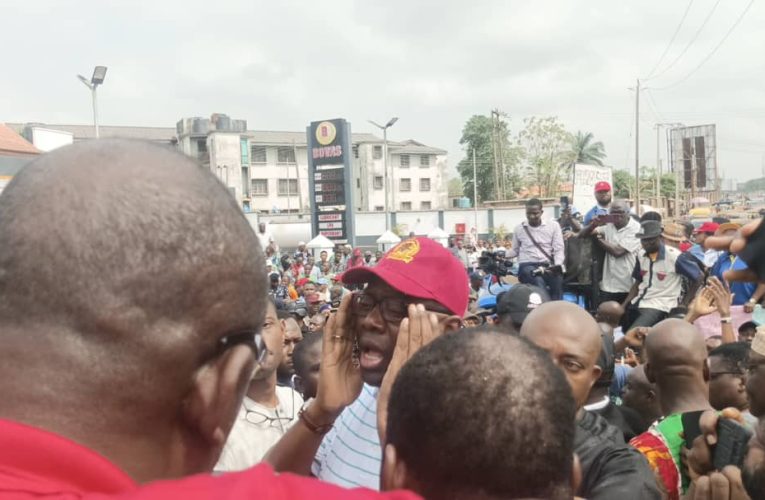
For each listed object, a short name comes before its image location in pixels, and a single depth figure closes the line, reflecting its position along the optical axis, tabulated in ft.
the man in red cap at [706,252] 30.38
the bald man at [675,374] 10.52
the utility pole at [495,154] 211.14
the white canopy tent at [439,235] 97.04
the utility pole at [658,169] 180.72
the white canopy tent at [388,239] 101.50
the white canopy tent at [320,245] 93.30
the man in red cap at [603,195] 30.96
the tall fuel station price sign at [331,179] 99.25
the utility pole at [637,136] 140.06
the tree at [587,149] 245.04
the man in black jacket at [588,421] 7.74
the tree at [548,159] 210.59
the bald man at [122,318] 3.28
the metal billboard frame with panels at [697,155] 240.53
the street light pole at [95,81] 48.29
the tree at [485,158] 227.61
